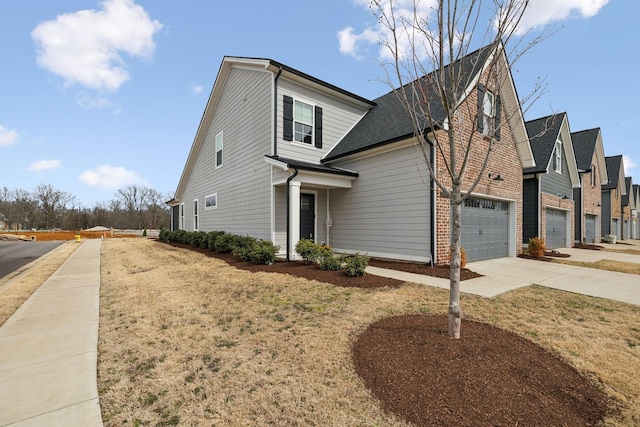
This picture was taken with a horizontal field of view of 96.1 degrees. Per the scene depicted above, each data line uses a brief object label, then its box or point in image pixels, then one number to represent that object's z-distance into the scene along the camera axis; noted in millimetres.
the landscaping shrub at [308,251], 8477
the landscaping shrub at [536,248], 12055
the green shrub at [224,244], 11666
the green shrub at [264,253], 8946
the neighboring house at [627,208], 31767
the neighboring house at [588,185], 19516
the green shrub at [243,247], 9578
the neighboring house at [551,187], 14797
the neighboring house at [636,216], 35625
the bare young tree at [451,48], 3326
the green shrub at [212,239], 13002
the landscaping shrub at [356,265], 7020
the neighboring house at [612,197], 26453
